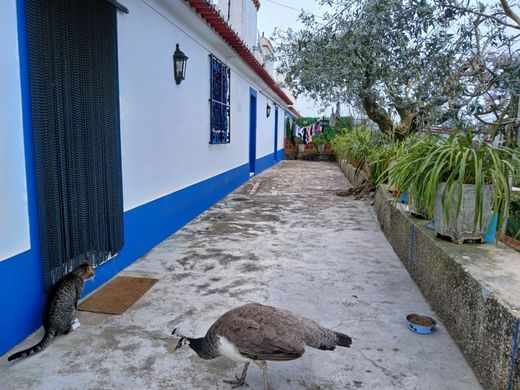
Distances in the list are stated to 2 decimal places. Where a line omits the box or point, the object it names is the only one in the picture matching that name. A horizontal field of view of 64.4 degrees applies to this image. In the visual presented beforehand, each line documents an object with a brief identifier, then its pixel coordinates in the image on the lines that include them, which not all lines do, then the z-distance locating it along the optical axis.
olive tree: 3.30
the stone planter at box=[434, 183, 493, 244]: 2.99
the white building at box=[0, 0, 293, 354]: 2.50
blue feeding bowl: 2.75
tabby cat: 2.60
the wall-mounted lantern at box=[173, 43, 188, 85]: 5.21
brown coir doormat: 3.09
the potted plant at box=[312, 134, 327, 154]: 20.27
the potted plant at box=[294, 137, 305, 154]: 20.95
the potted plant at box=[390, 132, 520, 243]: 2.92
